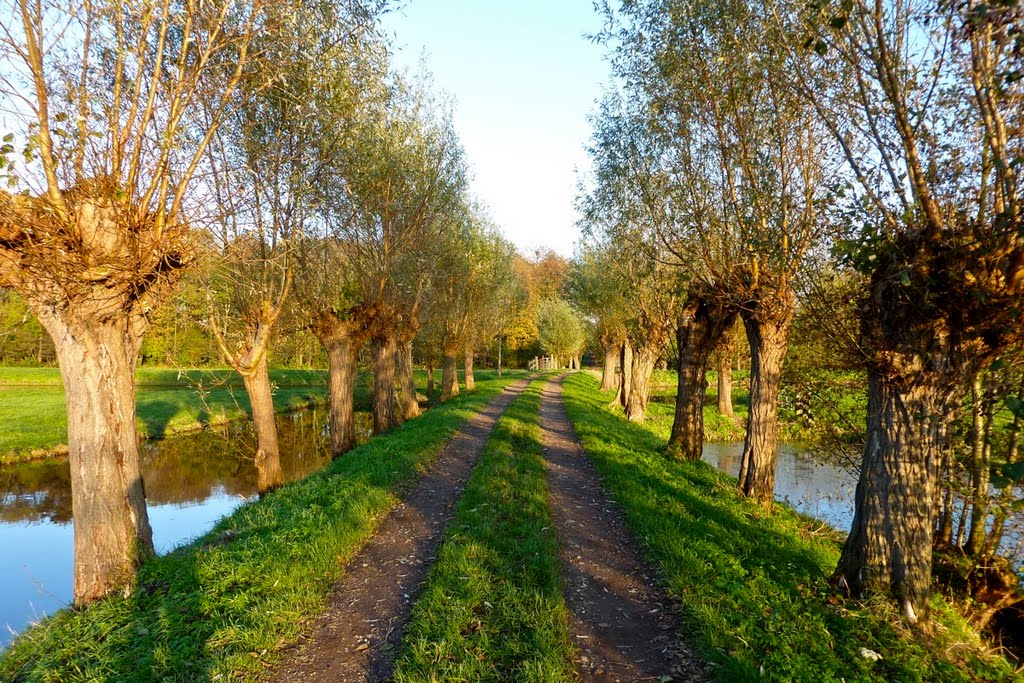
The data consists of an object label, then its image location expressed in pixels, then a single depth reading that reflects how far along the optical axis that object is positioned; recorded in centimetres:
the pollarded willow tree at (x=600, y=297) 2458
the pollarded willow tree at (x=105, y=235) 604
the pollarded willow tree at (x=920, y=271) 527
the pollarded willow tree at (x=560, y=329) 5125
